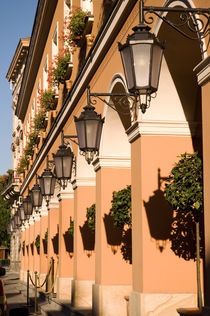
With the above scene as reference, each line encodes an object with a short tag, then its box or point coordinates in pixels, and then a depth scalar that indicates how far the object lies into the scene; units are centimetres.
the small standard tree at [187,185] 732
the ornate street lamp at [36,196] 1847
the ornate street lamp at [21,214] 2539
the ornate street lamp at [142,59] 612
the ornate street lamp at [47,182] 1574
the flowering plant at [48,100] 2102
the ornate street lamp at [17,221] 2910
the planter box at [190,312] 693
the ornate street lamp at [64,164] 1291
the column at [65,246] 1800
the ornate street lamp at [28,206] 2130
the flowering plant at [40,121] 2367
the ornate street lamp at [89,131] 949
